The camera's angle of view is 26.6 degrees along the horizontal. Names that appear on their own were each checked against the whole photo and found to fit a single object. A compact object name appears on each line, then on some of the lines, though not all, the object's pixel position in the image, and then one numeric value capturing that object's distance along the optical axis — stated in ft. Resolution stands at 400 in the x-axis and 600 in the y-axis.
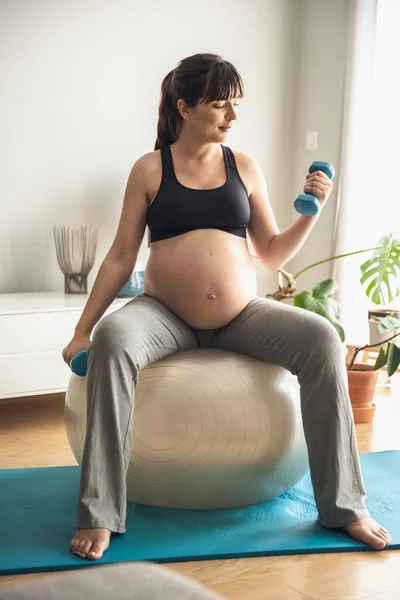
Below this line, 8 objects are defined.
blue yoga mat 5.88
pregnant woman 6.12
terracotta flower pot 10.00
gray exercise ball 6.42
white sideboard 9.23
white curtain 11.69
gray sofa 2.63
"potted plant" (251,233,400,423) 9.55
